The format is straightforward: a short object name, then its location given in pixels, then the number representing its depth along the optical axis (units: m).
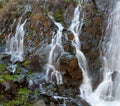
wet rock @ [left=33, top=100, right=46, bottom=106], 10.17
